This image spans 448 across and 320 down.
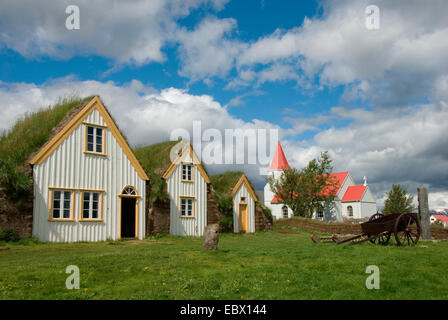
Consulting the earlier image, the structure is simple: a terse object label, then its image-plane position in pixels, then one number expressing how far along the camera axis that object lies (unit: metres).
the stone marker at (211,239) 13.44
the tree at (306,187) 45.44
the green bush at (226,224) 28.83
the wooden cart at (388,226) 14.62
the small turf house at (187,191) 25.58
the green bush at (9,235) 17.36
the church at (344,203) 54.47
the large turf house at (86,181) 18.89
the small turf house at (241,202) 30.50
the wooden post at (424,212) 18.88
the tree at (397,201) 49.44
